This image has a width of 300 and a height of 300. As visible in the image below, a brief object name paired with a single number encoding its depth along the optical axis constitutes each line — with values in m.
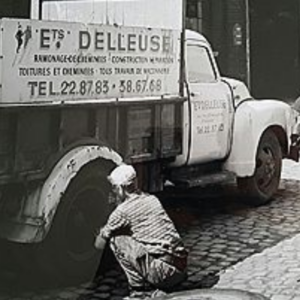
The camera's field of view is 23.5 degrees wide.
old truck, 3.82
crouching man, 4.08
